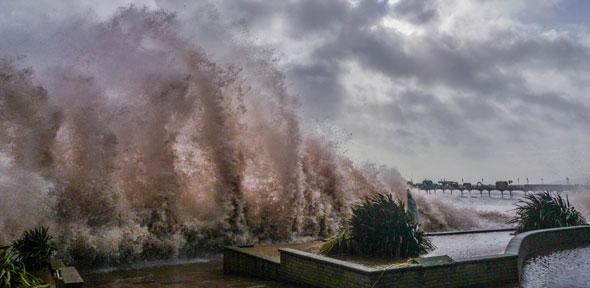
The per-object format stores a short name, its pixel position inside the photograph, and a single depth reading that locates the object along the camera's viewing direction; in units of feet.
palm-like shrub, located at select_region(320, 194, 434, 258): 35.76
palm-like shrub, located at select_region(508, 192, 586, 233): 53.06
